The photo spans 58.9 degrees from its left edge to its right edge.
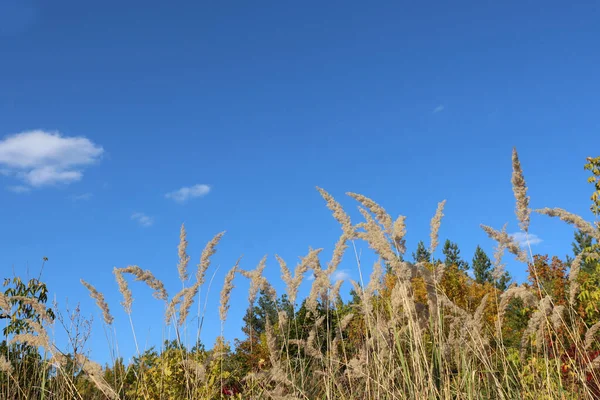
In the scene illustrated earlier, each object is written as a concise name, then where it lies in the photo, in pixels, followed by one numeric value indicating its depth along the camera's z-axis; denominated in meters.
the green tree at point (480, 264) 36.28
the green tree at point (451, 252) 36.13
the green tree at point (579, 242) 32.53
